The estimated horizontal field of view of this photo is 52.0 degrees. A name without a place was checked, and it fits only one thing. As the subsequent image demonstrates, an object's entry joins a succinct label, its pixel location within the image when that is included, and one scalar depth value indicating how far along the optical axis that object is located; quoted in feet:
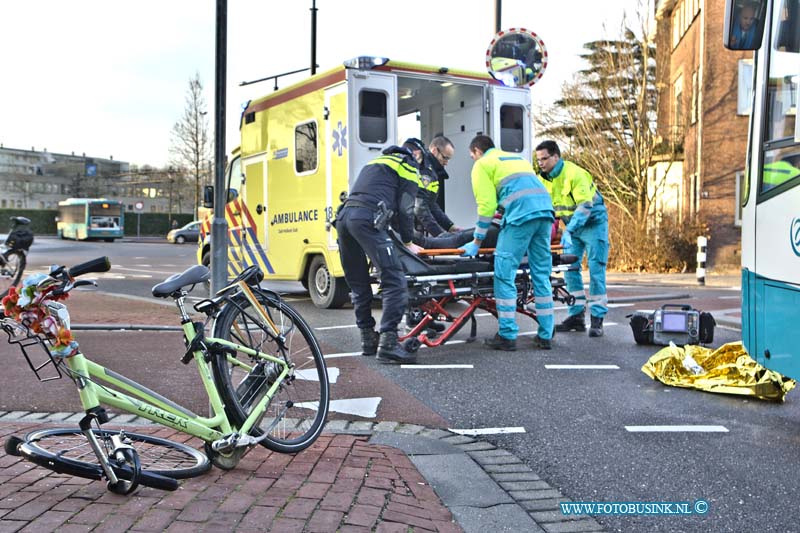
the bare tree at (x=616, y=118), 73.67
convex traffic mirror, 37.60
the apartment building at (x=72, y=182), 233.35
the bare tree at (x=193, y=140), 168.25
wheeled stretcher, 23.97
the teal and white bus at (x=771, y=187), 14.16
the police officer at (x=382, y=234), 22.62
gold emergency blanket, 18.45
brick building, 68.18
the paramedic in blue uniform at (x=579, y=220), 28.09
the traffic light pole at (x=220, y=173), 16.39
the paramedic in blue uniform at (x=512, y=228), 24.59
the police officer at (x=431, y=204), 28.73
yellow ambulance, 33.58
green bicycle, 9.94
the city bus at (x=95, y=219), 176.96
